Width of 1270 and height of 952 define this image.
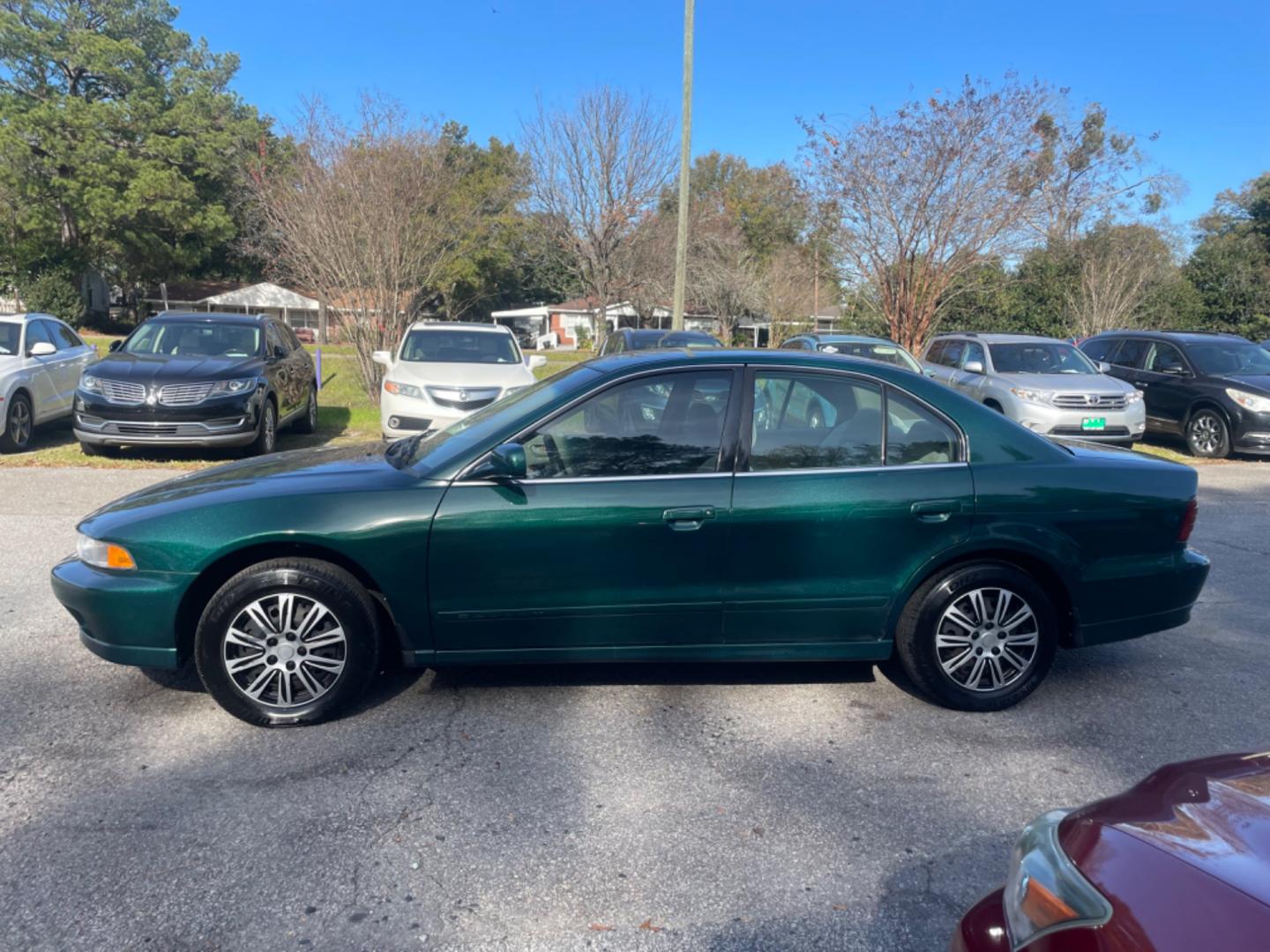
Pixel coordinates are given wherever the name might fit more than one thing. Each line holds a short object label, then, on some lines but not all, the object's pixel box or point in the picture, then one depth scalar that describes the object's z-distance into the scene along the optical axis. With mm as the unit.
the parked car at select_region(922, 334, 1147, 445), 11820
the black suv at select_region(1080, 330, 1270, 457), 12258
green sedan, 3766
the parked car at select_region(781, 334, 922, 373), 13156
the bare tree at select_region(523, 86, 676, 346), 24547
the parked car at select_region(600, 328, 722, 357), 14823
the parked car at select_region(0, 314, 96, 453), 10523
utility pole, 15023
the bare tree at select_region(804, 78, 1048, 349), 17859
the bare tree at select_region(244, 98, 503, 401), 15852
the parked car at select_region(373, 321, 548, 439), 10766
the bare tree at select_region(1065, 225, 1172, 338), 25906
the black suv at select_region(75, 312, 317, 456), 9766
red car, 1448
